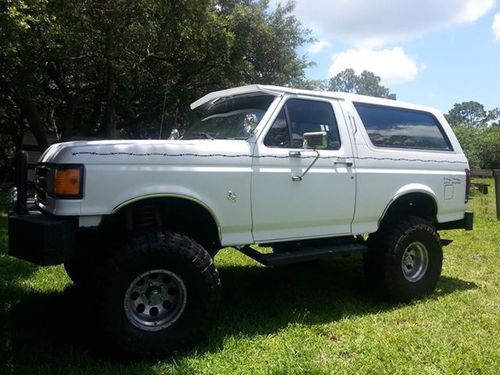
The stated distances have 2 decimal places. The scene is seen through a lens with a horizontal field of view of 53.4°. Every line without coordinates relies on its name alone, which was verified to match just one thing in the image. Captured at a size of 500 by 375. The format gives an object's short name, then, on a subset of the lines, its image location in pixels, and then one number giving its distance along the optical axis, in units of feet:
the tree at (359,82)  324.60
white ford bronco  11.60
